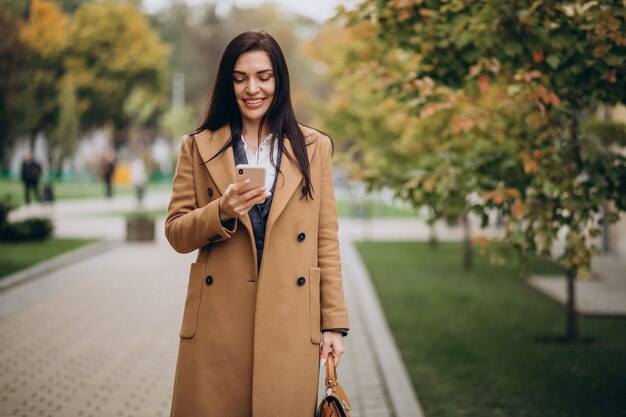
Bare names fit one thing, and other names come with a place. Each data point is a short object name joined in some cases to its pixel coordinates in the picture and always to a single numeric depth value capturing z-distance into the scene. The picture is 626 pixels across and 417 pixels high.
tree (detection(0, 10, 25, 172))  21.98
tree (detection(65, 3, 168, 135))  42.06
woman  2.82
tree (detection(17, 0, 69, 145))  26.51
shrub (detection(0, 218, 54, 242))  15.28
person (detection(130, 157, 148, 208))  26.81
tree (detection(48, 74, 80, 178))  37.31
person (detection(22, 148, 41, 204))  24.50
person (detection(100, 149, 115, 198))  30.53
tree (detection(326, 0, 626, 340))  4.70
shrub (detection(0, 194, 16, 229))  13.61
